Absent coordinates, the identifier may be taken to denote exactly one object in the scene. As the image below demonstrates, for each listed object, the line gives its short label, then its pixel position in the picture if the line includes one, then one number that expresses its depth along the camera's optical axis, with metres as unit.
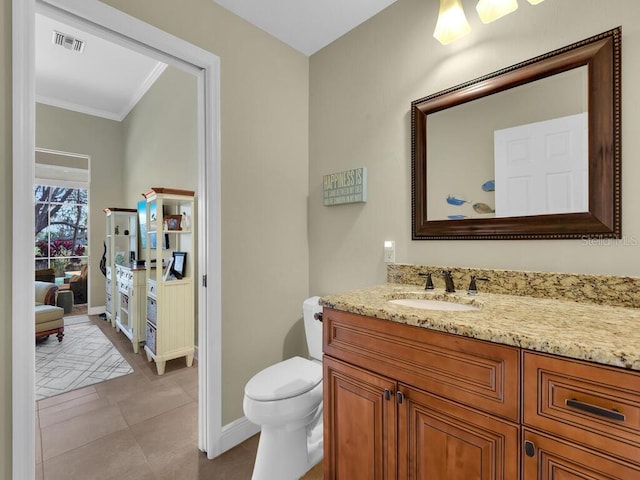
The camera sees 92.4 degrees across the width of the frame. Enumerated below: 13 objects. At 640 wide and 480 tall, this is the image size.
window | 5.12
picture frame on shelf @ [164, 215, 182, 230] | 3.00
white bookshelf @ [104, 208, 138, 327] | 4.12
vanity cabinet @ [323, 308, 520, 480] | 0.85
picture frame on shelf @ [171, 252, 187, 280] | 3.00
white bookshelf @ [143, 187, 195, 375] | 2.79
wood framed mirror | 1.16
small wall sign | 1.91
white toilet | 1.43
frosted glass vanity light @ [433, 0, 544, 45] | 1.27
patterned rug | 2.62
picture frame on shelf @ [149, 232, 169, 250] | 3.38
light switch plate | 1.79
